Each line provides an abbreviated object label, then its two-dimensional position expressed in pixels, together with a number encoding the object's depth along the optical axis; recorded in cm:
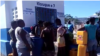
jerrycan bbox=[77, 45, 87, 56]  194
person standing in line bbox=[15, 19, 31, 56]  172
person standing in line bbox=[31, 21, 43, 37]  252
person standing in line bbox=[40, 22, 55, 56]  188
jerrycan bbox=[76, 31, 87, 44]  192
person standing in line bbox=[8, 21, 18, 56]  213
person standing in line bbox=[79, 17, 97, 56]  195
